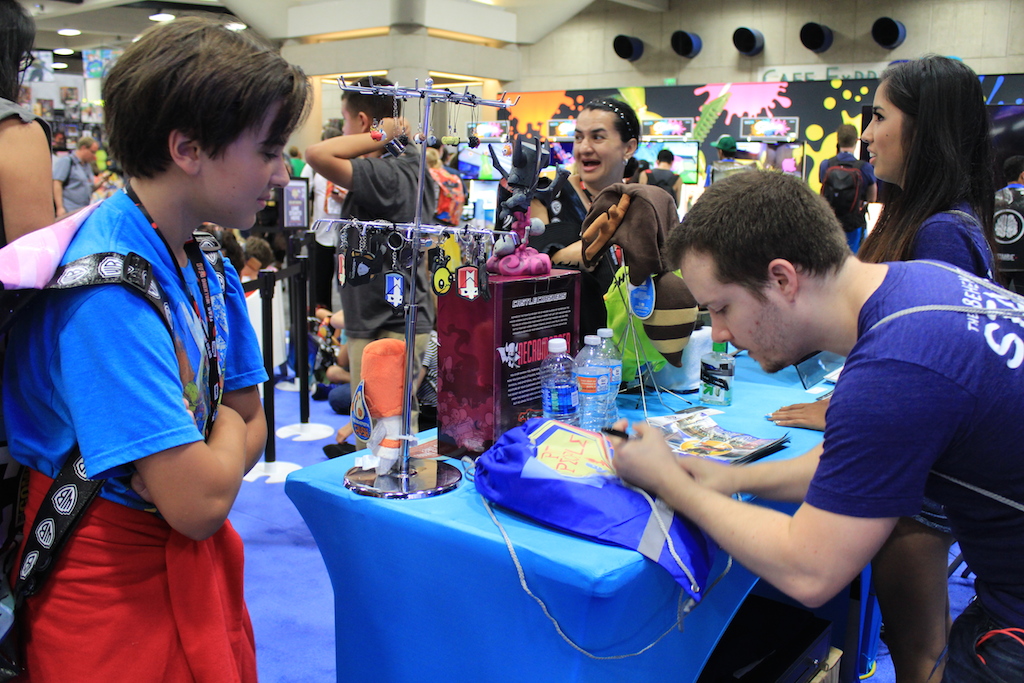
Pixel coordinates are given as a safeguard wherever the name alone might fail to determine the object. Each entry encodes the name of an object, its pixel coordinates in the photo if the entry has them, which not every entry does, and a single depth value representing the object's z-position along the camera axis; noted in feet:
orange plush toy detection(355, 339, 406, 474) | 4.86
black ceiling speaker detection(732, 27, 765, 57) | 42.78
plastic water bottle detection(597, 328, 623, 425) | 5.76
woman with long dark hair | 5.69
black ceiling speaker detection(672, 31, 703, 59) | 45.14
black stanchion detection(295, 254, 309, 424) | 13.88
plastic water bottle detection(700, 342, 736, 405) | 6.79
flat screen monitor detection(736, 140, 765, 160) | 28.53
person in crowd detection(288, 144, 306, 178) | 29.96
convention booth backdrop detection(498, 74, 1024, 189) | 36.37
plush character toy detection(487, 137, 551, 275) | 5.05
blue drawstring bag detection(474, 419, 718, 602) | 3.98
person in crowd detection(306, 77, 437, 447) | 10.39
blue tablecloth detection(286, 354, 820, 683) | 3.90
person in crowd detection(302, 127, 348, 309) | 15.46
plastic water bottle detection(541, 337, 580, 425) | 5.41
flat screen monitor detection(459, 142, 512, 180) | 23.47
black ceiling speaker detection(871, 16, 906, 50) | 38.70
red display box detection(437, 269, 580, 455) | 5.07
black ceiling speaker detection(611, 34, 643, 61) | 47.50
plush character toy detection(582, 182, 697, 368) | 6.18
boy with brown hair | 3.05
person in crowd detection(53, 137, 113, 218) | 24.27
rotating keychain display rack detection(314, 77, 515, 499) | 4.52
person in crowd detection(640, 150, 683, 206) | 24.00
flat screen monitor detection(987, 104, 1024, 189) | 21.72
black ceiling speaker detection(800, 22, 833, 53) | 40.98
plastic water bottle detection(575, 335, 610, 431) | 5.41
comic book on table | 5.13
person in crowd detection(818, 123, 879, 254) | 23.91
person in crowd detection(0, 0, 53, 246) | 4.78
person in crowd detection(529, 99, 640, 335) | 7.66
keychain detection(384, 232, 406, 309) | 4.64
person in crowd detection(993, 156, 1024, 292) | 16.48
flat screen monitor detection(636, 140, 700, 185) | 31.55
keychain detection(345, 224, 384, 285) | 4.64
